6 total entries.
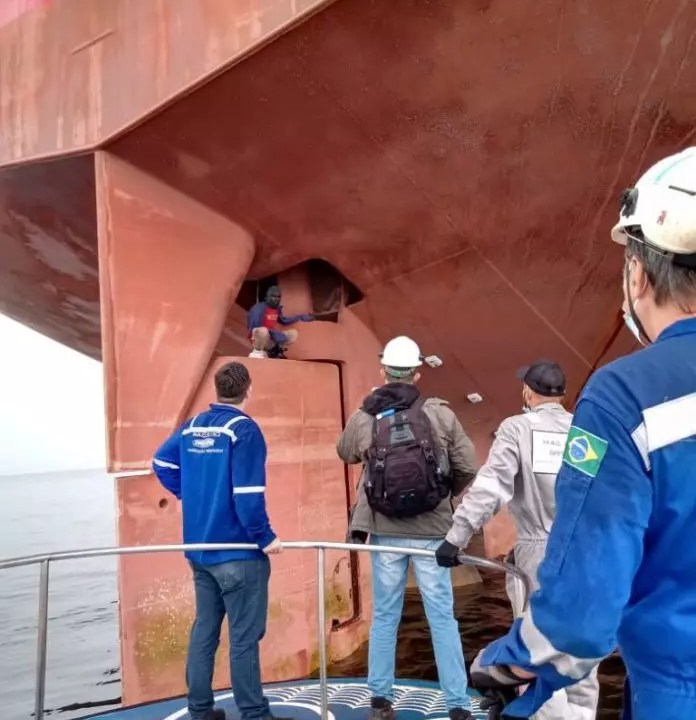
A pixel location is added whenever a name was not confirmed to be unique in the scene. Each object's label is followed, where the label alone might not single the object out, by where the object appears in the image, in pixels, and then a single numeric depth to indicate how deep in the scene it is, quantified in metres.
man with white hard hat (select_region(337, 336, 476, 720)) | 3.54
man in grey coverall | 3.18
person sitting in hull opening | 6.89
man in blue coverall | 1.23
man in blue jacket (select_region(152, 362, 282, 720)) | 3.52
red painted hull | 5.23
